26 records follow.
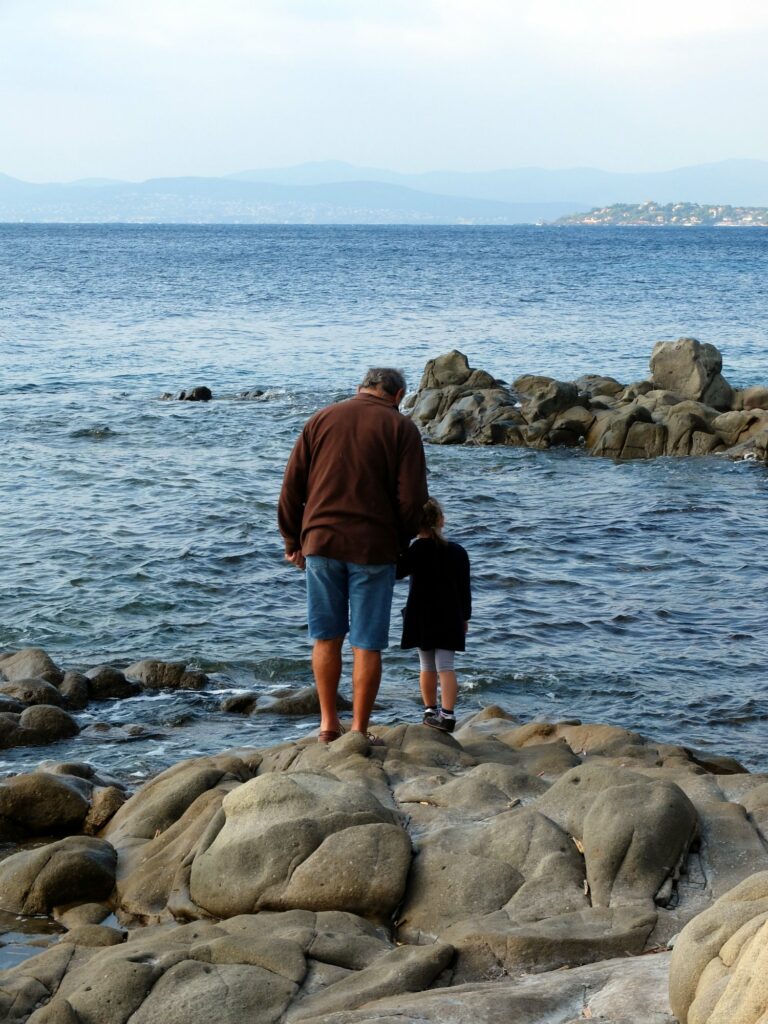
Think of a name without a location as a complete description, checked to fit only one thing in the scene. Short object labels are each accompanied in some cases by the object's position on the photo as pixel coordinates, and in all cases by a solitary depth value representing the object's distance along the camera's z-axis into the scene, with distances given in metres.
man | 7.09
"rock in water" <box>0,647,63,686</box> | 10.77
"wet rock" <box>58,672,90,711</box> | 10.46
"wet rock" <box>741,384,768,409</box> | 24.22
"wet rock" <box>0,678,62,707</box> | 10.16
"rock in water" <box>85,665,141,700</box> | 10.70
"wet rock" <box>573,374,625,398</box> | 26.56
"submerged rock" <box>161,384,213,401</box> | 28.25
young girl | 8.02
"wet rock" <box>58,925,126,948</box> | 5.67
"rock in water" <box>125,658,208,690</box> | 10.95
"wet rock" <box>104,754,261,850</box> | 7.07
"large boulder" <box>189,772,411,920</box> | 5.62
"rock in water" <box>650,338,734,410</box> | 24.73
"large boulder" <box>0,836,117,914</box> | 6.36
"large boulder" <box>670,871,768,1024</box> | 3.55
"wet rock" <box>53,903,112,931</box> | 6.16
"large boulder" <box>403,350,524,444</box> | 23.23
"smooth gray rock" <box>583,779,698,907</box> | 5.54
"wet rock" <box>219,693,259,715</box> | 10.38
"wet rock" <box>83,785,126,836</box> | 7.53
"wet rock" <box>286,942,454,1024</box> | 4.51
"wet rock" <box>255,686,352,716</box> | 10.27
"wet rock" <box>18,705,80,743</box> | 9.52
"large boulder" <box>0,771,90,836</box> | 7.43
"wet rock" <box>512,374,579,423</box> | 23.31
